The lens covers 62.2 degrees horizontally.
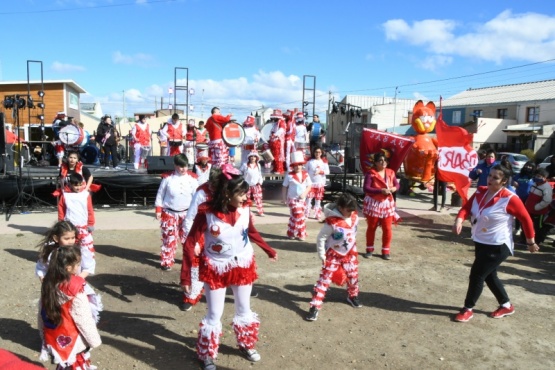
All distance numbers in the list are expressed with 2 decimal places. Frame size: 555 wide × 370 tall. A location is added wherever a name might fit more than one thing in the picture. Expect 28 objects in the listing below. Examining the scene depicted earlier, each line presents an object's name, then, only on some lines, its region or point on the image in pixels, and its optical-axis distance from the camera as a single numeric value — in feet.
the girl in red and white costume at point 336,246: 16.28
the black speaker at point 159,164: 39.81
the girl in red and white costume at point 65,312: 10.12
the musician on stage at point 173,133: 46.03
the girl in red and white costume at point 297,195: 27.61
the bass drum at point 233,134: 39.14
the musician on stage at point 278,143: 45.88
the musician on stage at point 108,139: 49.37
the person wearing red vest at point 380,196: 23.35
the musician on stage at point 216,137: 39.73
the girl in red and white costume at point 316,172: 32.41
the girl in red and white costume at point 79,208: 17.88
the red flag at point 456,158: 32.42
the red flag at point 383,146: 33.96
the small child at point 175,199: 20.15
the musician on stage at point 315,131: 62.54
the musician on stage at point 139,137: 46.42
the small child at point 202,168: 27.96
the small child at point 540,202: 26.58
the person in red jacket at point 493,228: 15.56
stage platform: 35.76
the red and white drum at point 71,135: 42.06
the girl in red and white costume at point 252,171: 32.36
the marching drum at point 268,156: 45.29
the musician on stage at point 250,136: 44.03
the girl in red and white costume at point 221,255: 12.26
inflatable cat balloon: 40.88
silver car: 72.87
